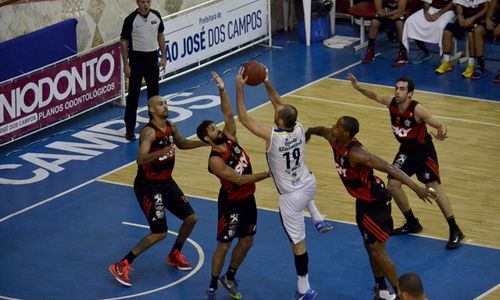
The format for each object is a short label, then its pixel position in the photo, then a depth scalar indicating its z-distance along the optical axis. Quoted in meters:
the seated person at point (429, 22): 22.42
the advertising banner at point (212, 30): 21.80
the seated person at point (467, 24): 21.98
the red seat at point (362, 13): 23.56
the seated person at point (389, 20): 22.92
